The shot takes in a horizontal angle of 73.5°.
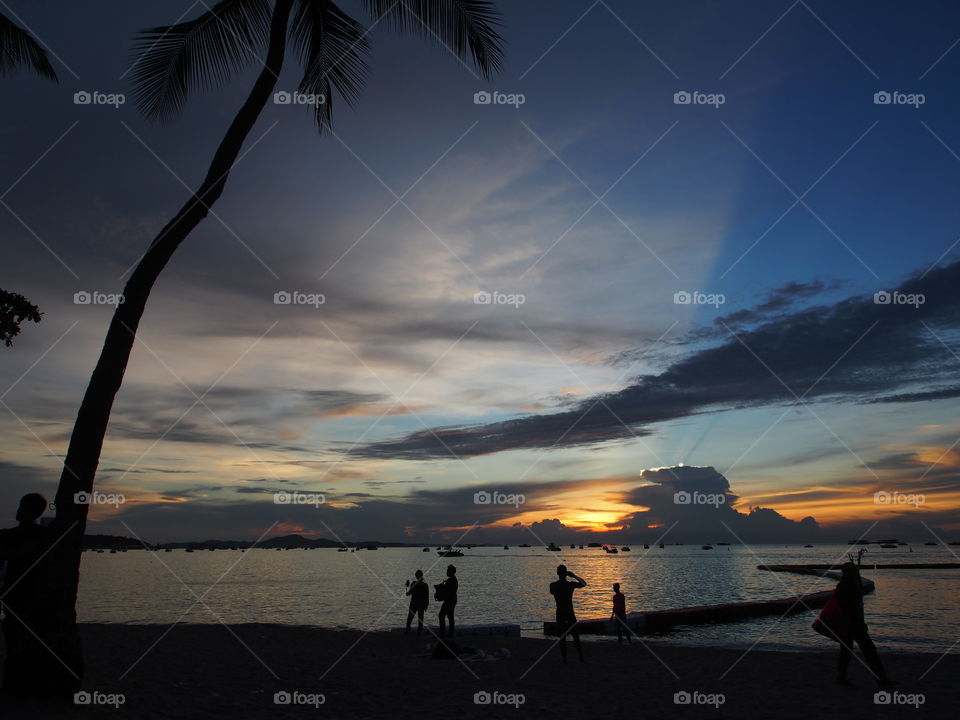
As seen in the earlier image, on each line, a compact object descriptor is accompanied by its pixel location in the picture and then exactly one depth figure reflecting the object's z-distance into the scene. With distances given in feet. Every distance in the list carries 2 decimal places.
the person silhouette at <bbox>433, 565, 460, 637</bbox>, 59.47
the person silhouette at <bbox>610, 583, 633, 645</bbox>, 73.82
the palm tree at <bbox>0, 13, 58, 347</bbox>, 42.52
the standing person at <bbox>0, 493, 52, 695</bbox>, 26.71
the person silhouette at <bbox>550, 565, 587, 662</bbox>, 49.59
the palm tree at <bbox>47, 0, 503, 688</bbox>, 28.78
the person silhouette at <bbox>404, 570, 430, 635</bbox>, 69.36
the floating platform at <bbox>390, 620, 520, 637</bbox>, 79.71
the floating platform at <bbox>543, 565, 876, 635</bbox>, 92.76
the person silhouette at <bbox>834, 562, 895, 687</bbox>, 37.81
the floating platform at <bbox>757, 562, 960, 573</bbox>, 318.65
